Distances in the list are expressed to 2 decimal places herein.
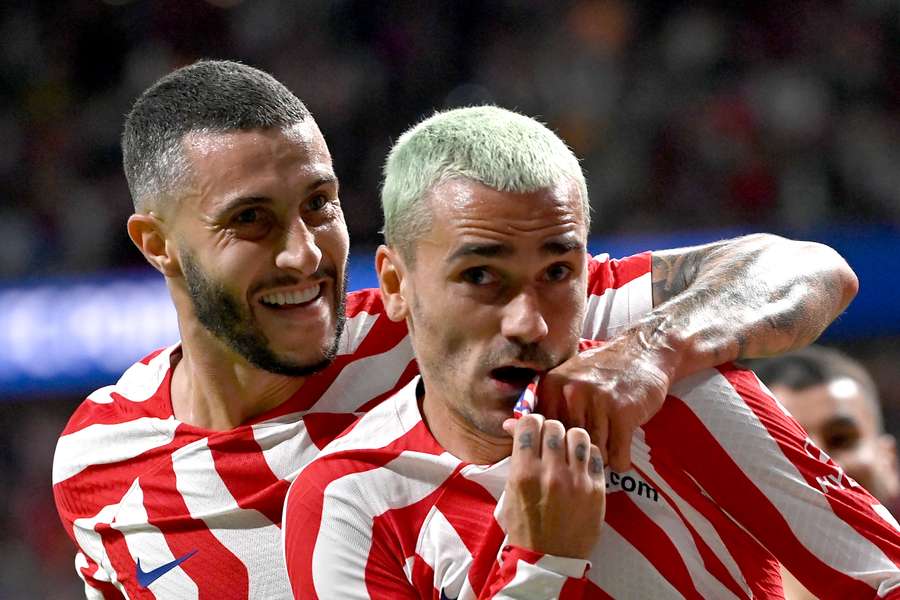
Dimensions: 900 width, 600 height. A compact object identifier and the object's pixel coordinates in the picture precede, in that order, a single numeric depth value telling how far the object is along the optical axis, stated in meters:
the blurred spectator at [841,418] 7.23
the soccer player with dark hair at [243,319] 4.90
